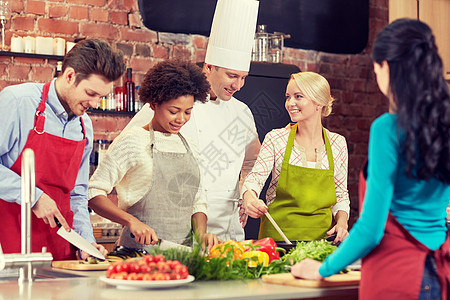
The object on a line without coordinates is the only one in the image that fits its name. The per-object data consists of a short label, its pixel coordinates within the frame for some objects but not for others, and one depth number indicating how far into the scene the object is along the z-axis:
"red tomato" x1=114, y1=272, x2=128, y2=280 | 2.41
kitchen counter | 2.32
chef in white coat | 3.89
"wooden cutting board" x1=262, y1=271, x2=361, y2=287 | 2.49
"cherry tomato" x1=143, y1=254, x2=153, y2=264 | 2.49
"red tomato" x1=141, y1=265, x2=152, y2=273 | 2.44
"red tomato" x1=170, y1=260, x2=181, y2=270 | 2.48
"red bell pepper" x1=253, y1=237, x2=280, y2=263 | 2.89
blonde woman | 3.59
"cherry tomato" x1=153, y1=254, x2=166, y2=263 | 2.51
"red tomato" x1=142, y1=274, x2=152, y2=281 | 2.41
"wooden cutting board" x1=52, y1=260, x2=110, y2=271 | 2.81
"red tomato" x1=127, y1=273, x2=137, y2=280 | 2.40
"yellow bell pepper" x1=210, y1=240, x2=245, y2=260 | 2.81
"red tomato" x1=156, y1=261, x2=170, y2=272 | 2.45
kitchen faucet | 2.44
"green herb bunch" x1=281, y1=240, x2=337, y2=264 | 2.82
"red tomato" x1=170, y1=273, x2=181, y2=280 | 2.44
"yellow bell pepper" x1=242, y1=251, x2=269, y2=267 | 2.77
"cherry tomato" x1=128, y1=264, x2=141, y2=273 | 2.44
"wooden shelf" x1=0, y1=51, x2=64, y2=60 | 4.97
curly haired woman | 3.30
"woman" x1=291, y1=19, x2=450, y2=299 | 2.26
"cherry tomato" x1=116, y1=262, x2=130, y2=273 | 2.44
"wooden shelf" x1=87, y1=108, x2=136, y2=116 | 5.22
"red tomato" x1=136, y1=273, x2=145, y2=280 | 2.41
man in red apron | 3.06
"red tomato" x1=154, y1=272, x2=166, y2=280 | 2.41
